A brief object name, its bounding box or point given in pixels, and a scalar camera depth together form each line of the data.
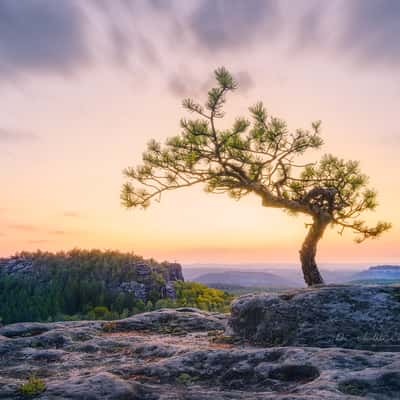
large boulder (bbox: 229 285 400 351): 11.34
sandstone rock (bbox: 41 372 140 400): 6.67
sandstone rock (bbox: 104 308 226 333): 15.39
